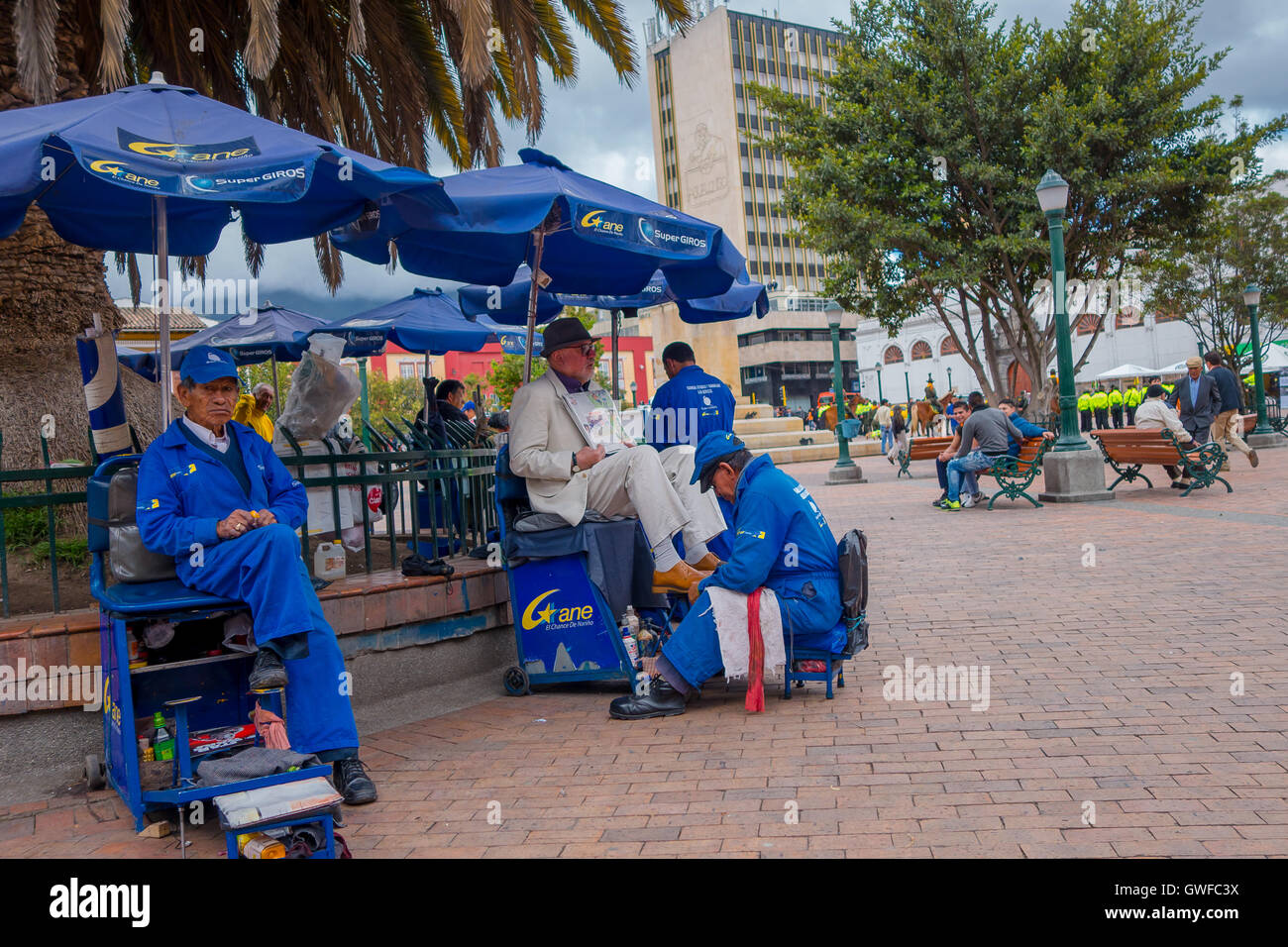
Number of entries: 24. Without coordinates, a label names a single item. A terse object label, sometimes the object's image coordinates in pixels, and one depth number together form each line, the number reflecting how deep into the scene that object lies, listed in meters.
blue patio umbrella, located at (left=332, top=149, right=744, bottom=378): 5.09
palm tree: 5.76
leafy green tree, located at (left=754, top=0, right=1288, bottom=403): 18.84
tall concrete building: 71.69
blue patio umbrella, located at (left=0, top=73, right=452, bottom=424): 3.58
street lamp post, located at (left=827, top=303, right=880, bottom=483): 20.30
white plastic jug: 5.33
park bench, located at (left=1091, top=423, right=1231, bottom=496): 12.25
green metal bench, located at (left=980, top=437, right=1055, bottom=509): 12.86
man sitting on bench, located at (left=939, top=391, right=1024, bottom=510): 12.92
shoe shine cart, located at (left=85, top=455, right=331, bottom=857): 3.62
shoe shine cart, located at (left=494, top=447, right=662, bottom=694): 5.29
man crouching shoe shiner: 4.75
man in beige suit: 5.30
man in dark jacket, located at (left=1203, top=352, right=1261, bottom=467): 14.73
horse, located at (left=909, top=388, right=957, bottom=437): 32.69
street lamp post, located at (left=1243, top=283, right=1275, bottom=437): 20.92
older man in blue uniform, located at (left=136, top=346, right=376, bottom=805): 3.73
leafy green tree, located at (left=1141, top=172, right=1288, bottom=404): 29.95
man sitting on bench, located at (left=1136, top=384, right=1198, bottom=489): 12.40
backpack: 4.83
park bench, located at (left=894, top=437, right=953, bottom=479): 18.31
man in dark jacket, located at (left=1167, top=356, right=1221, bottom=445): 14.02
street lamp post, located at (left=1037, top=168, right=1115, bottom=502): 13.03
